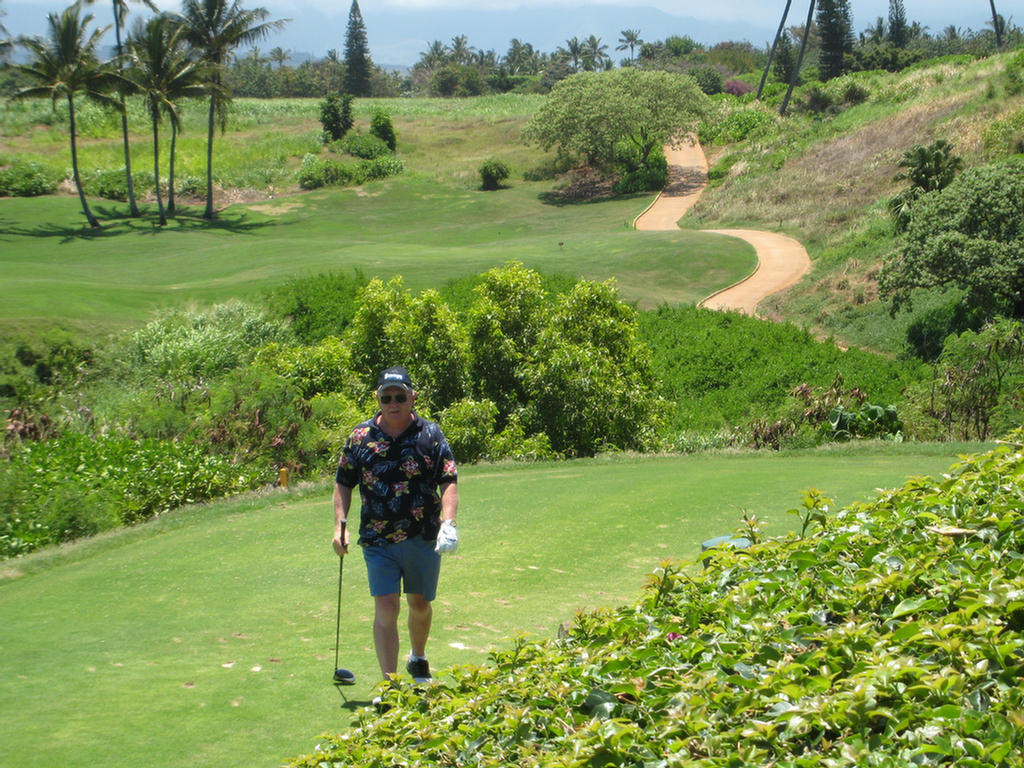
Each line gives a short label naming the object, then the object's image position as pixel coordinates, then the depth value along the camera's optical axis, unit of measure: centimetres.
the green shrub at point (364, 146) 7569
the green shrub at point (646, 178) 6925
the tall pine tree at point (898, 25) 11888
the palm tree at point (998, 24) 7598
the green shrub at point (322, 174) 7056
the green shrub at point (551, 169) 7475
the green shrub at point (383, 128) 7806
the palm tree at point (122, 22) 5744
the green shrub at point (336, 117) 7844
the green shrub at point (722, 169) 6738
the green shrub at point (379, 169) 7219
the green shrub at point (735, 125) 7424
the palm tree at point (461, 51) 19588
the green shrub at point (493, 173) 7150
